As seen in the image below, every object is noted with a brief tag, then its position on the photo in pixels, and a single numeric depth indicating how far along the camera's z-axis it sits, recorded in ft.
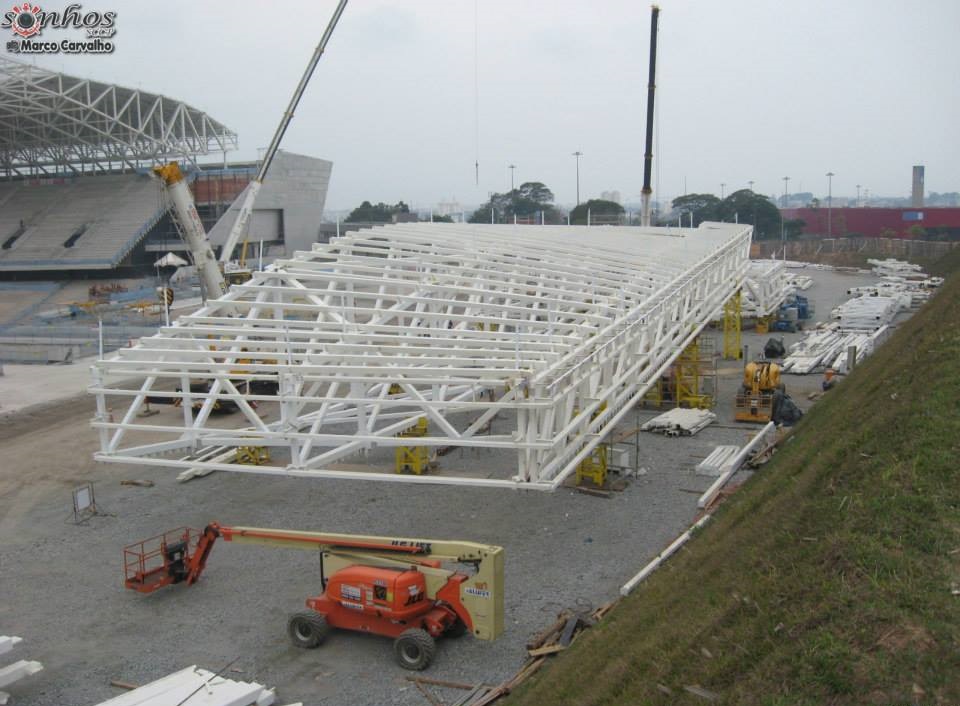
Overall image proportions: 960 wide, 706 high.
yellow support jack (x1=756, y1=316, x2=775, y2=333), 125.18
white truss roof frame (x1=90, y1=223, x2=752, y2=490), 40.65
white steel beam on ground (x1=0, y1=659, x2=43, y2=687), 33.24
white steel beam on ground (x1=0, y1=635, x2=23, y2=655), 32.71
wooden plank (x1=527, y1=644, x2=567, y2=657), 34.04
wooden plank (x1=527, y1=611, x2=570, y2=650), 35.22
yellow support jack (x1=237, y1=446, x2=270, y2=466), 64.18
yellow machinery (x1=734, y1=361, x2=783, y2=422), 72.73
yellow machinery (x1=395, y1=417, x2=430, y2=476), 59.52
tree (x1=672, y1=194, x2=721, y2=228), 345.72
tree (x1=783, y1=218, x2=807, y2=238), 325.83
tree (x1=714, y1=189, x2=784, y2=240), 315.58
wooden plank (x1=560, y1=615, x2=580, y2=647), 34.65
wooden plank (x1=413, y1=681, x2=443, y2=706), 32.17
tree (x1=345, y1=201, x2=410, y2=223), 312.50
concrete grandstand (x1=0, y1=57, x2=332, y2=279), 193.26
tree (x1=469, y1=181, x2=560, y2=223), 341.62
